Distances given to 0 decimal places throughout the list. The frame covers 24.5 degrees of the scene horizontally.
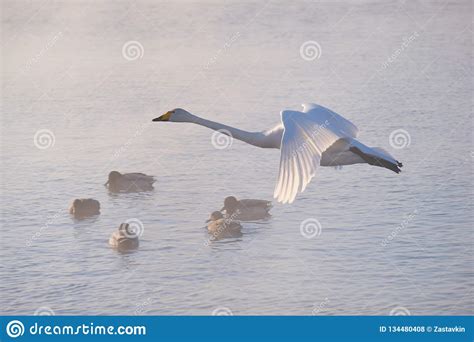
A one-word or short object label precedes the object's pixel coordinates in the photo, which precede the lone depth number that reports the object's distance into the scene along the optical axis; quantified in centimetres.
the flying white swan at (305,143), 1393
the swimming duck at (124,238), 2448
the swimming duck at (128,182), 2909
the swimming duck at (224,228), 2533
